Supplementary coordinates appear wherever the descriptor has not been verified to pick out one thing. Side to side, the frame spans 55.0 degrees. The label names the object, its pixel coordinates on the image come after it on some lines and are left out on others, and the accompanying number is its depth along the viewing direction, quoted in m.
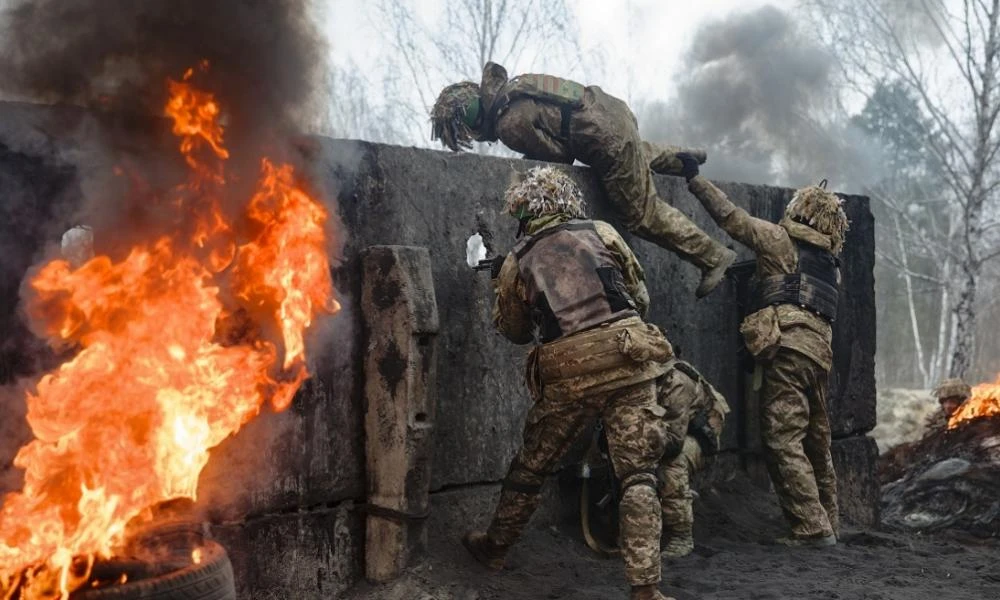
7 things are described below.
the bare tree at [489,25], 18.69
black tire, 3.12
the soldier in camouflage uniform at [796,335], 6.77
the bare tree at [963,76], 15.34
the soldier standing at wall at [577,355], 4.97
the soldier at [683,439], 6.06
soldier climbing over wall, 6.61
